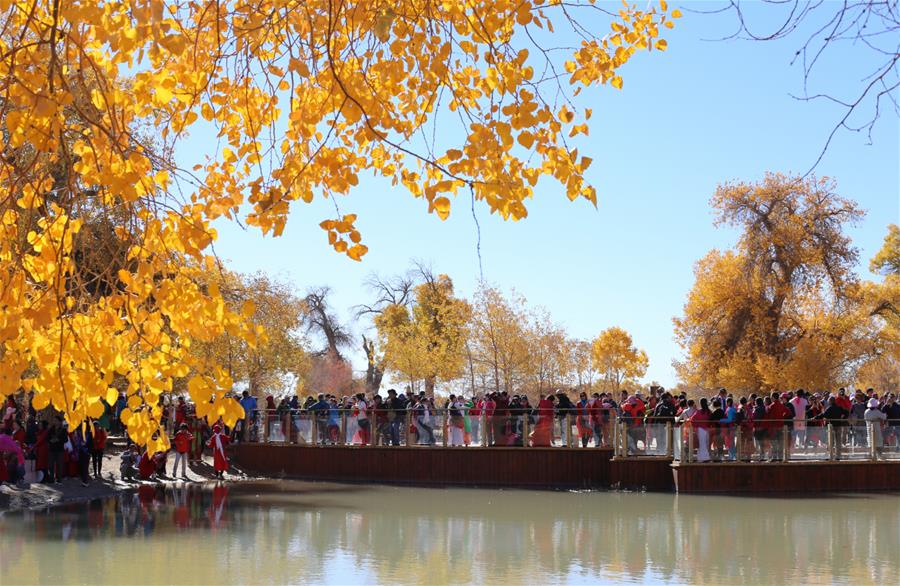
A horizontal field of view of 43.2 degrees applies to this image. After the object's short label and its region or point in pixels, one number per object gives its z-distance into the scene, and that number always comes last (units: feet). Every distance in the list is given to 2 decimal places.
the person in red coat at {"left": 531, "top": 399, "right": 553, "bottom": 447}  92.02
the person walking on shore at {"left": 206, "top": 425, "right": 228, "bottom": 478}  100.27
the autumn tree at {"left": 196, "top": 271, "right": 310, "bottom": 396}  147.95
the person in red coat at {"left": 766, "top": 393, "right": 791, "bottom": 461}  83.10
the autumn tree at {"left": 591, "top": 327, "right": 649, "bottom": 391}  229.04
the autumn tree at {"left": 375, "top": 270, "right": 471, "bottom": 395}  204.95
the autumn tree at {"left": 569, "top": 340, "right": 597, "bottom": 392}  214.28
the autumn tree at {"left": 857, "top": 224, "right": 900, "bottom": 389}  151.84
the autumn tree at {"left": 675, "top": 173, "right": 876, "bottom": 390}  148.05
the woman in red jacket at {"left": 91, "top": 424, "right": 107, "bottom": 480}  89.52
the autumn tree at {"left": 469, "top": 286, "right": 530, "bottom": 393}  195.72
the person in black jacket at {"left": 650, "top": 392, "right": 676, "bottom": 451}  85.97
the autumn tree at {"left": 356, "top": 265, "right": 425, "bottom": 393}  234.58
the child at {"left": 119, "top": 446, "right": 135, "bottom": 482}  92.27
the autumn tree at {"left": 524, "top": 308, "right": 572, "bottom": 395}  198.59
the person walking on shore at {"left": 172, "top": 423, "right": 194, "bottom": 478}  98.07
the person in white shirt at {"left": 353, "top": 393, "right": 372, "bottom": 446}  99.86
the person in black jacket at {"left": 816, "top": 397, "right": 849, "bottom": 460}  84.02
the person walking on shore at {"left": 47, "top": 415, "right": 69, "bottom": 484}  82.17
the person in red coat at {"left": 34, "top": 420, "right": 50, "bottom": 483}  81.97
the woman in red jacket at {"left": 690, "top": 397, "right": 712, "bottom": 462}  83.30
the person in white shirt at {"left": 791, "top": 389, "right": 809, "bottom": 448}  83.25
